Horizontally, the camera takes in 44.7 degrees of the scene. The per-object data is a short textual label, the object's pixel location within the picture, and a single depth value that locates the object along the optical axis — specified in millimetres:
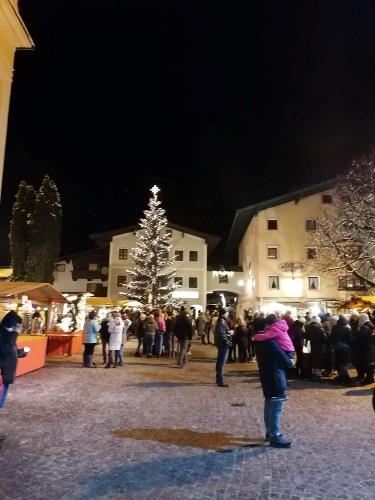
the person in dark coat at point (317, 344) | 13133
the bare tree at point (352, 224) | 24344
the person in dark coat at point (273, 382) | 6770
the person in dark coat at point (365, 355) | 12531
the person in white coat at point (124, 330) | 15977
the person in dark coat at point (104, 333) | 16516
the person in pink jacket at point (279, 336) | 6884
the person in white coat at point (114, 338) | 15312
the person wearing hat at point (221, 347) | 11891
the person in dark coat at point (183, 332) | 15180
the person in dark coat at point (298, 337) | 13766
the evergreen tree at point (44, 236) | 36312
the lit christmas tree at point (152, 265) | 41312
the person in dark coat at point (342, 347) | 12547
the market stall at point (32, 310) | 13412
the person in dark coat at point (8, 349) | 7090
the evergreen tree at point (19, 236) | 36438
